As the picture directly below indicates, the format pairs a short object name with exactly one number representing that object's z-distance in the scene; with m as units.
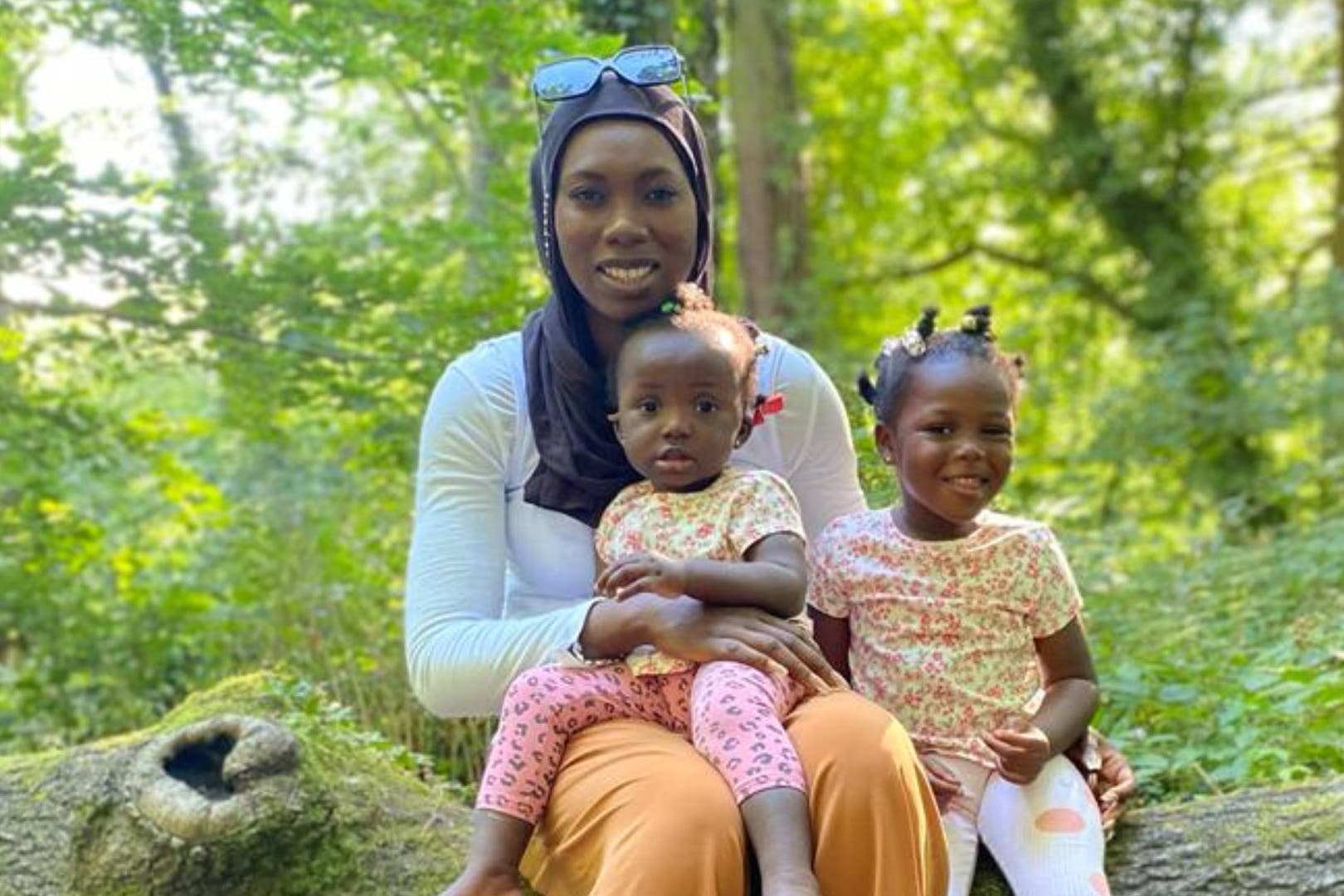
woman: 2.34
